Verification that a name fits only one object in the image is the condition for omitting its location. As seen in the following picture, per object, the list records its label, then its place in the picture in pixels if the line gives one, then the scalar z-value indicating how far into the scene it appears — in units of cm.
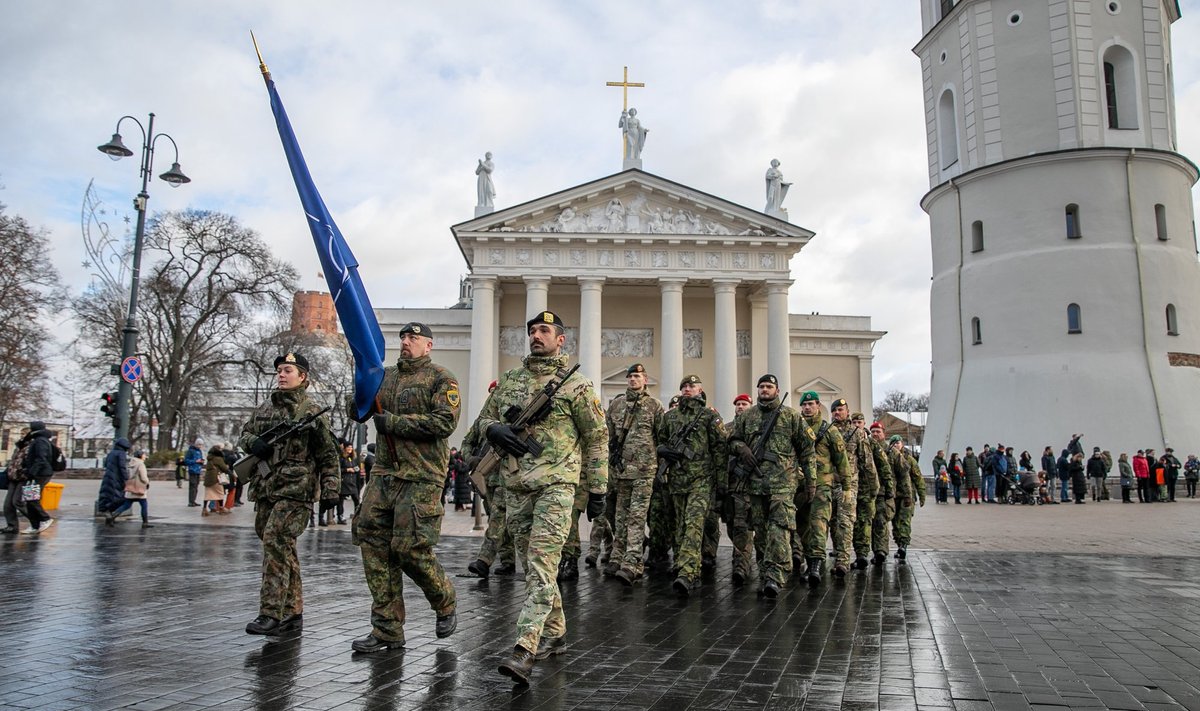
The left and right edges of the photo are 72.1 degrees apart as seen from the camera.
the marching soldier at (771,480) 838
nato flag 582
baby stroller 2582
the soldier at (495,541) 939
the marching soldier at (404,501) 543
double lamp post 1683
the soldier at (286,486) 606
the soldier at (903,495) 1178
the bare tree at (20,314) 2967
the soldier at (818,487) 925
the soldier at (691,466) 834
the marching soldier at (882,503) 1091
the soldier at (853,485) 1000
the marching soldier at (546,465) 522
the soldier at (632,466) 897
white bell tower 3005
